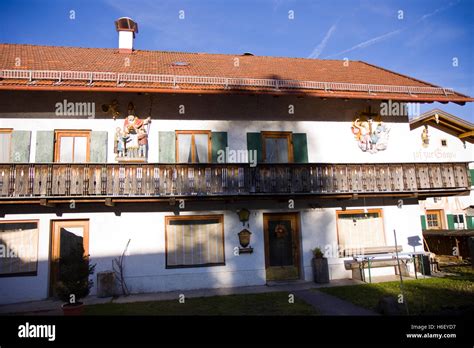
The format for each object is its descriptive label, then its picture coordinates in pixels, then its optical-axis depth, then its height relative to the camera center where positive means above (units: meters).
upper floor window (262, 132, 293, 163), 14.25 +3.18
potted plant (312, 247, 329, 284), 13.15 -1.40
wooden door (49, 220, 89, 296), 12.59 +0.12
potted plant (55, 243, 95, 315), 8.70 -1.01
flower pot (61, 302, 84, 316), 8.59 -1.58
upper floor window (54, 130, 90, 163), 12.97 +3.21
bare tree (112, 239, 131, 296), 12.36 -1.08
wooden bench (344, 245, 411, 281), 13.55 -1.25
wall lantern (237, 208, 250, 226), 13.39 +0.64
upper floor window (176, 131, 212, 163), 13.66 +3.17
